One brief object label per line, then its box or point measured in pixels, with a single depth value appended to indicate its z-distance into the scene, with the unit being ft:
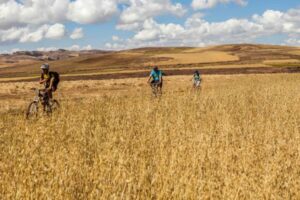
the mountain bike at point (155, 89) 71.28
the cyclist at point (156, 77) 73.15
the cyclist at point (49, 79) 47.78
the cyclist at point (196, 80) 88.56
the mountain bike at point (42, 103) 47.34
